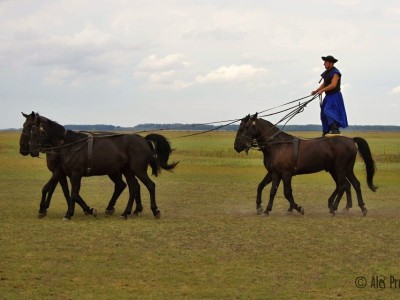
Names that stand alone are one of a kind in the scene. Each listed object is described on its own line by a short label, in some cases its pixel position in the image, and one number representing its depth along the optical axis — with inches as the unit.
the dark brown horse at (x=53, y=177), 563.5
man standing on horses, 607.2
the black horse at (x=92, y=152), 563.5
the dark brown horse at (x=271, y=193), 591.3
